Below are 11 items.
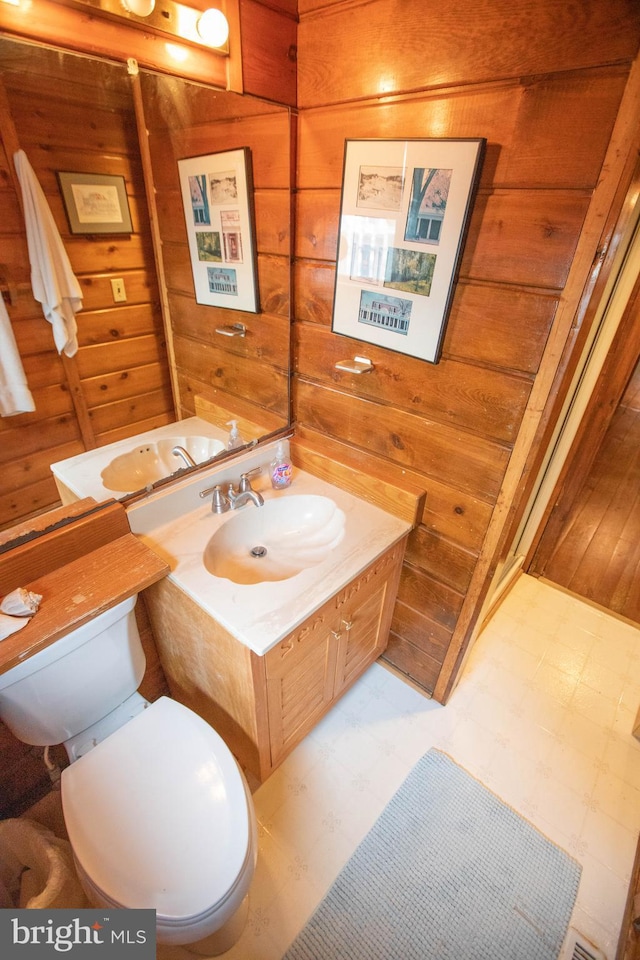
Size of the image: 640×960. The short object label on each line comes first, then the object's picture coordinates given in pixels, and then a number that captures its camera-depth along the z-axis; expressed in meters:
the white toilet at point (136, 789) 0.84
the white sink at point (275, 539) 1.27
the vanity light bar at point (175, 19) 0.84
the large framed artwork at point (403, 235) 0.93
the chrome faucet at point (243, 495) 1.33
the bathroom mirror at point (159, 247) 0.84
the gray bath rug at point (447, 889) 1.11
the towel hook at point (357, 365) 1.25
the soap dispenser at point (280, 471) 1.46
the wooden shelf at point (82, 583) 0.85
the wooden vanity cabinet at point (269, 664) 1.07
